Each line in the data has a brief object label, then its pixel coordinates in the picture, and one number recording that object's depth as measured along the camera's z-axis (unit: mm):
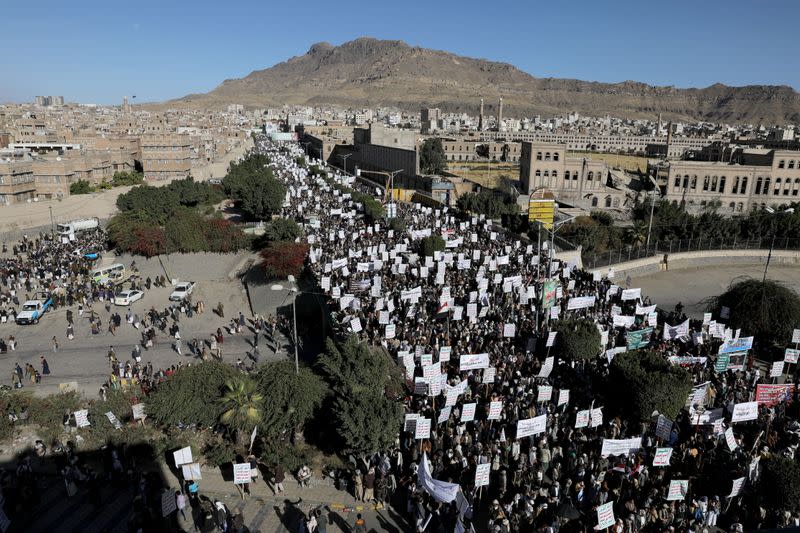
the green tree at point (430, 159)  90925
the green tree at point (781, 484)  11836
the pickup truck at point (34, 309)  28547
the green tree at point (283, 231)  36906
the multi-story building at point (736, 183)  65125
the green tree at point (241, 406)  15297
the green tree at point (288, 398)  15625
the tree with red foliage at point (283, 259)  31984
